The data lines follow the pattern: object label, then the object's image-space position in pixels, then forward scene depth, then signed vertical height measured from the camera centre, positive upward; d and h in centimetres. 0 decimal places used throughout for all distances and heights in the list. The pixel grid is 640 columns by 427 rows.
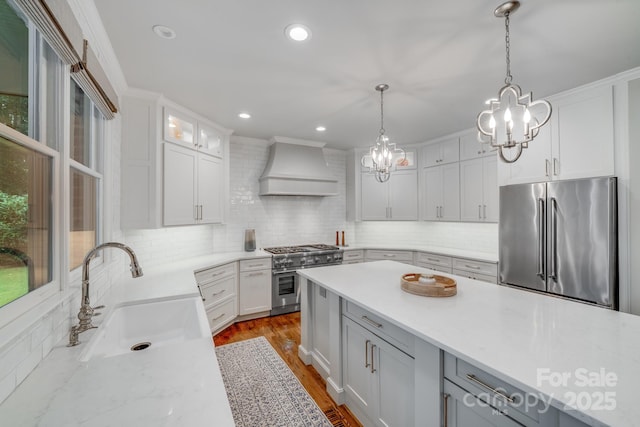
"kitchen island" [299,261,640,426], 81 -52
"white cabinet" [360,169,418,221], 454 +31
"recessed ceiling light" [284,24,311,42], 166 +117
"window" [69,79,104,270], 162 +28
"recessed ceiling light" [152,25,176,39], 167 +118
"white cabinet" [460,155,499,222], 351 +35
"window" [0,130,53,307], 92 -2
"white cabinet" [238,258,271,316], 359 -97
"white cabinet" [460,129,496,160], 358 +94
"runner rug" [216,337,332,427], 189 -144
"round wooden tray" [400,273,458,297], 168 -47
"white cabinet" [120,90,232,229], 254 +54
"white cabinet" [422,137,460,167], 397 +98
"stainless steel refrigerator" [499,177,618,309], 225 -23
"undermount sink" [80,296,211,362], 144 -67
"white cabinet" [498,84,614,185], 236 +71
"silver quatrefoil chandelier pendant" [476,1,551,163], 144 +55
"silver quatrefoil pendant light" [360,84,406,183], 242 +56
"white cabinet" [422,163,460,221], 397 +35
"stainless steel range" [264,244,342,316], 378 -80
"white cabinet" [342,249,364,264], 444 -69
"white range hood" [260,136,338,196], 404 +69
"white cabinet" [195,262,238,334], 299 -93
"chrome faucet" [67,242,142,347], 125 -36
